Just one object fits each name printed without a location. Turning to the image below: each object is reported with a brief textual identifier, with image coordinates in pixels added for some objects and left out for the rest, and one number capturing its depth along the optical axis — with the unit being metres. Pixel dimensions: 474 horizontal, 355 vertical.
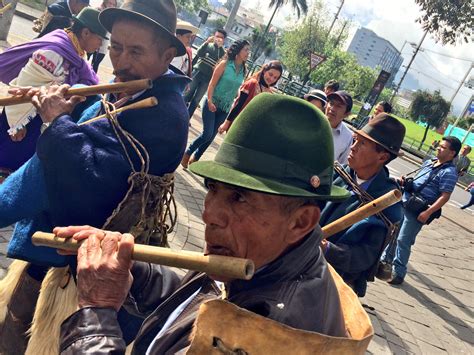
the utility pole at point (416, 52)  41.29
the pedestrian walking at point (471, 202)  14.79
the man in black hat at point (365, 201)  2.65
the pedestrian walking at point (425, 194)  5.55
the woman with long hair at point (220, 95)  6.27
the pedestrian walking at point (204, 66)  7.43
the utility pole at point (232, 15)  24.53
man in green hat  1.26
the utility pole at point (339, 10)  50.47
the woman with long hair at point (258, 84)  5.83
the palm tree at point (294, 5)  34.96
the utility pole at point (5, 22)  9.23
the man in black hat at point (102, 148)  1.78
